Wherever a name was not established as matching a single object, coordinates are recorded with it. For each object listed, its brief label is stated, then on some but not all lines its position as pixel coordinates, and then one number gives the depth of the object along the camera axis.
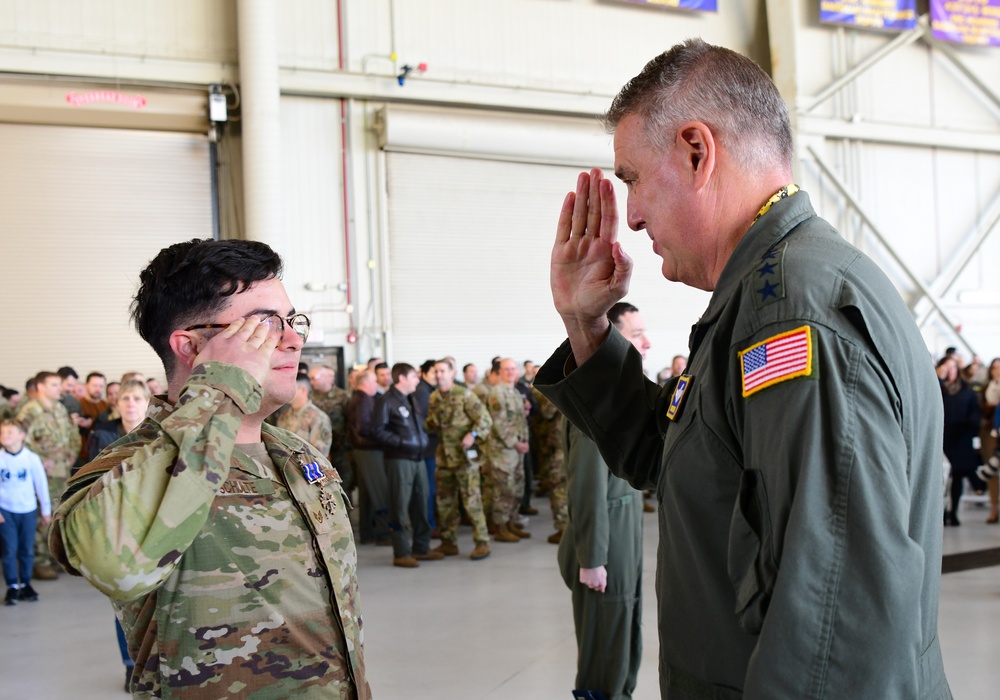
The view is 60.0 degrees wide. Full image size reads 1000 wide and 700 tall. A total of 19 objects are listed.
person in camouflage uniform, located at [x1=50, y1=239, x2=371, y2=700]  1.37
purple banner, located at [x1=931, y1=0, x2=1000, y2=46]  14.52
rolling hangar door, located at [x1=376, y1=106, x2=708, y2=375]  11.78
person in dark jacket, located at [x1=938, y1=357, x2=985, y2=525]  8.55
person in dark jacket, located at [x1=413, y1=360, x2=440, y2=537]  9.02
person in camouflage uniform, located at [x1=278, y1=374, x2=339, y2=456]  7.21
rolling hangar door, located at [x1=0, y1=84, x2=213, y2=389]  10.24
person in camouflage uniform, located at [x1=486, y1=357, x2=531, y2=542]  8.59
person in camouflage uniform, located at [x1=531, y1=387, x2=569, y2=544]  8.47
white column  10.30
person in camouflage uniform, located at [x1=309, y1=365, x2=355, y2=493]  9.07
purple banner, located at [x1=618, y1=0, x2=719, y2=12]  12.97
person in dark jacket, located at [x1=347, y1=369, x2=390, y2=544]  8.20
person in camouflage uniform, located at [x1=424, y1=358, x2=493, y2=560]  7.90
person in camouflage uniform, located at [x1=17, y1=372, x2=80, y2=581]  7.43
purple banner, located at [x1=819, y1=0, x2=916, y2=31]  13.73
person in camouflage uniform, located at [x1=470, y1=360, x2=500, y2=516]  8.66
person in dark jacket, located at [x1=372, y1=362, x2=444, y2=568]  7.62
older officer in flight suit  0.95
